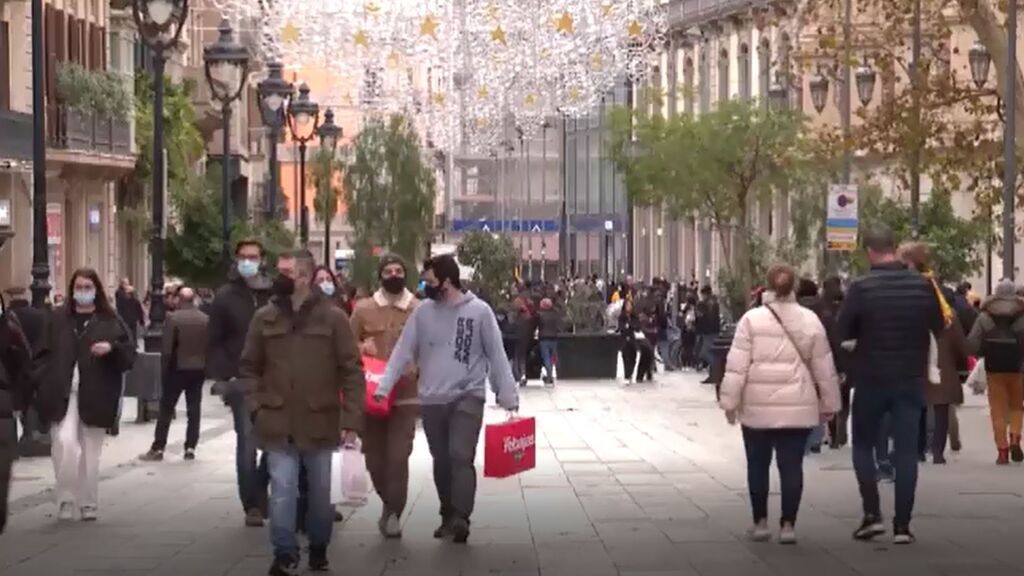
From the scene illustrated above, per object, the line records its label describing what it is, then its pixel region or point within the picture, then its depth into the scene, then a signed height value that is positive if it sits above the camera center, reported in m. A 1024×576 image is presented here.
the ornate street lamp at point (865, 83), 49.21 +2.18
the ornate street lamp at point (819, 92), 52.71 +2.18
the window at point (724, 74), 96.56 +4.53
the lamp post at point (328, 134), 57.62 +1.58
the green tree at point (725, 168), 74.44 +1.08
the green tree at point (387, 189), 79.94 +0.62
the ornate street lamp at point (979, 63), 46.88 +2.38
